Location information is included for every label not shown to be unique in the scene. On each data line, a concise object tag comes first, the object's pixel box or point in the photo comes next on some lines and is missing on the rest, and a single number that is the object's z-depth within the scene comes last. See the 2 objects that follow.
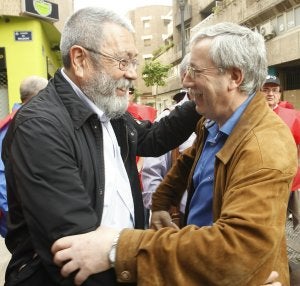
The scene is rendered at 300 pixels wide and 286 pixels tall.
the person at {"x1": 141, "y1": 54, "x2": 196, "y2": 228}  3.90
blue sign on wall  10.02
